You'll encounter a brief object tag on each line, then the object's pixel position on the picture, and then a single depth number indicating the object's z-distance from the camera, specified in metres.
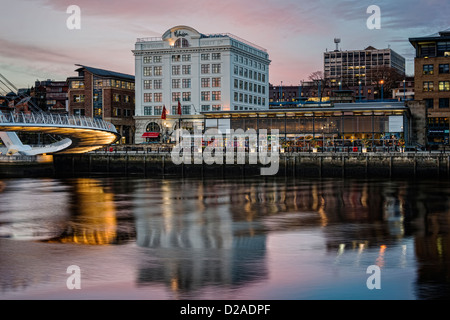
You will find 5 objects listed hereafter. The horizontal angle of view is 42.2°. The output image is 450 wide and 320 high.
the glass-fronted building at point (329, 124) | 78.56
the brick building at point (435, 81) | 93.12
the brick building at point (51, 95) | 184.95
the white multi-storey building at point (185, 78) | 109.69
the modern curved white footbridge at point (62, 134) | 61.78
